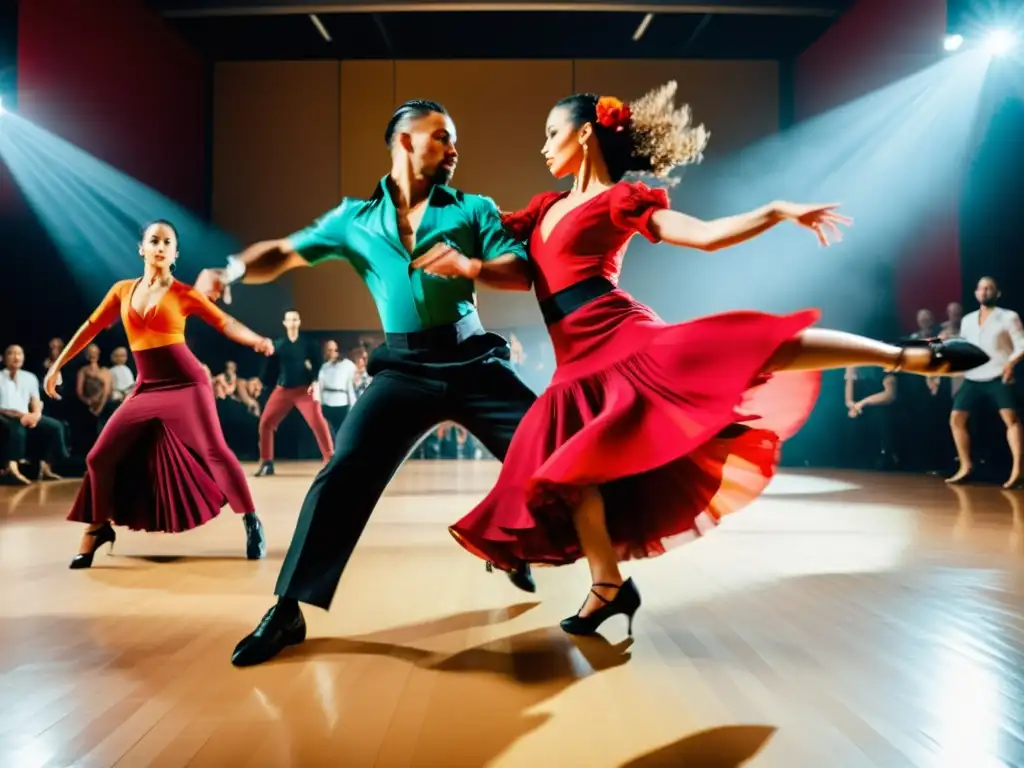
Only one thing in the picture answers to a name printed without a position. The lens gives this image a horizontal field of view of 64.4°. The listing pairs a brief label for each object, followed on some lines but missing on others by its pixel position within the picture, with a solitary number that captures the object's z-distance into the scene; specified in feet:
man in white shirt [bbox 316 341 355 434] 27.73
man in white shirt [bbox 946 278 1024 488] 19.17
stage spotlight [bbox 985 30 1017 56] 21.49
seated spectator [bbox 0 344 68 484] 21.89
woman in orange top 10.24
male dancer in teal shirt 6.48
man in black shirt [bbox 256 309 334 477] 23.67
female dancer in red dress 6.13
